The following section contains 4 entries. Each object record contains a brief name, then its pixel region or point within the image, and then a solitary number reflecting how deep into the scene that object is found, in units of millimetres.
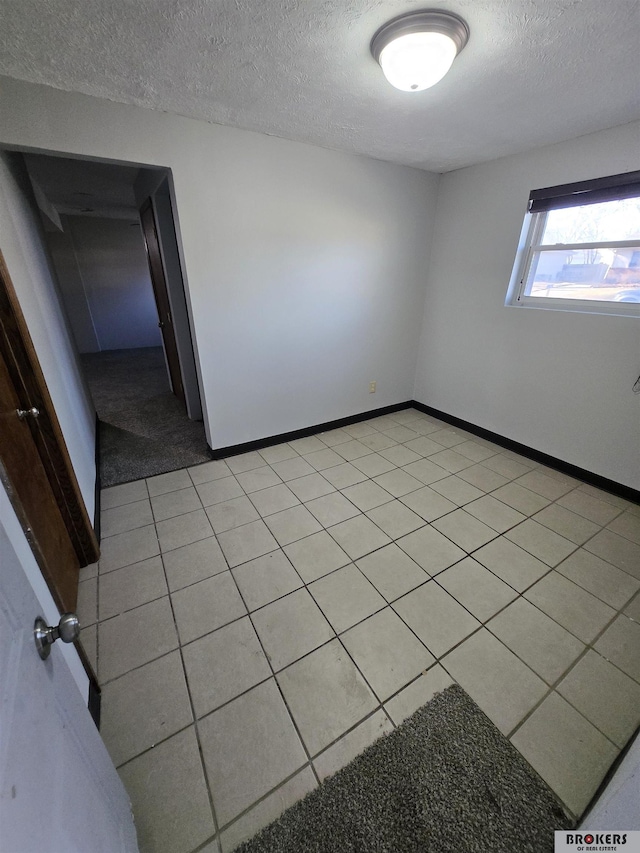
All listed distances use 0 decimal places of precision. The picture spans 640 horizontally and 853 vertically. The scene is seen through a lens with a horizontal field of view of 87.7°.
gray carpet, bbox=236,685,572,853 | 988
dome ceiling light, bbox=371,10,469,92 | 1246
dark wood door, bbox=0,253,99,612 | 1352
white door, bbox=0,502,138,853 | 445
